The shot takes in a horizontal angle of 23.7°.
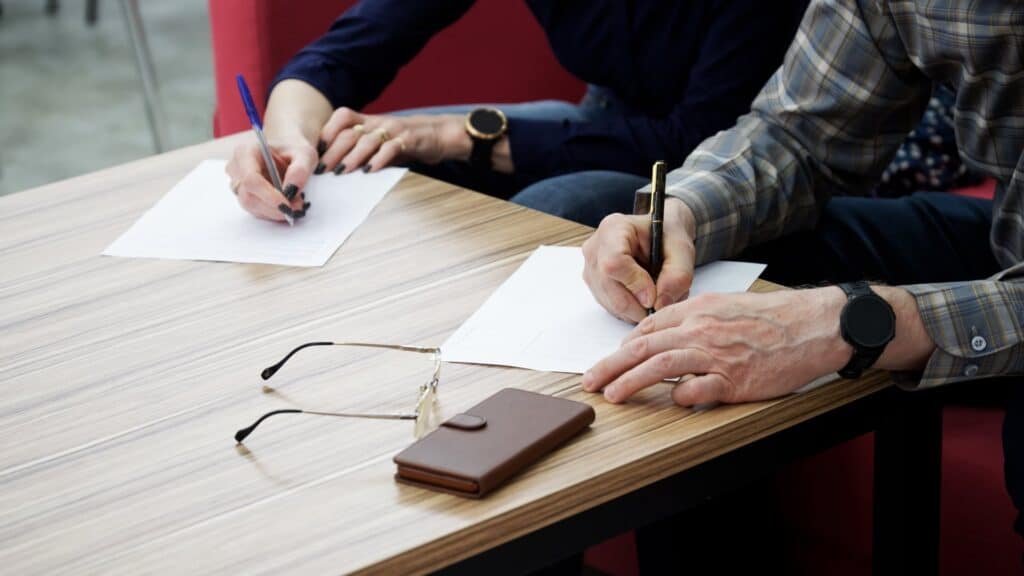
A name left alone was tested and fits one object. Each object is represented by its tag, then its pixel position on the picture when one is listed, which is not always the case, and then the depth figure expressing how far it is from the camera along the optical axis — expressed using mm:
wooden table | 1828
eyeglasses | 1936
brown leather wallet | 1854
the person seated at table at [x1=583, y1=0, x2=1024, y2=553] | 2000
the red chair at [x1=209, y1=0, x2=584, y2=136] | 2984
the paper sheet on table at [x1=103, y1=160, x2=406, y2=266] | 2306
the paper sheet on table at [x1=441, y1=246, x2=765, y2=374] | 2044
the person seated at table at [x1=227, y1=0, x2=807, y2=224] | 2615
